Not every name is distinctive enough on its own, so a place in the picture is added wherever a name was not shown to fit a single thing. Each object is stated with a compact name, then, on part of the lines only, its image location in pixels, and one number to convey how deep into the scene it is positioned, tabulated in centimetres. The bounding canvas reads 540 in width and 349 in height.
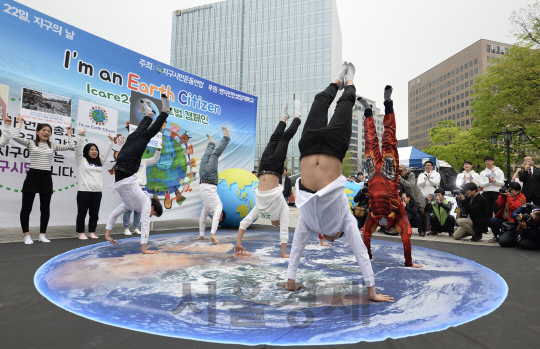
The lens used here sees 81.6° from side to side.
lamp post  1550
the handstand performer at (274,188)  548
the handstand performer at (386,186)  464
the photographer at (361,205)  763
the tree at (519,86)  1688
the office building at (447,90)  6644
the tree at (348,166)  5809
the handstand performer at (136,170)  527
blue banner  624
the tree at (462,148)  2383
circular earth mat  249
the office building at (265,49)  5662
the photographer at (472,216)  787
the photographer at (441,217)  883
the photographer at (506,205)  736
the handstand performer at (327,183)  312
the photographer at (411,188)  856
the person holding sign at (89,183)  686
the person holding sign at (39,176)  595
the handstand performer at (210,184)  698
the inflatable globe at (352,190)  925
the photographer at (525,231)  639
